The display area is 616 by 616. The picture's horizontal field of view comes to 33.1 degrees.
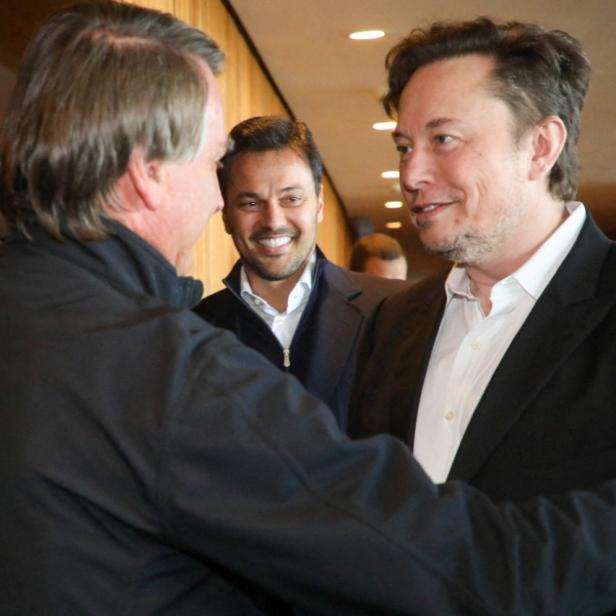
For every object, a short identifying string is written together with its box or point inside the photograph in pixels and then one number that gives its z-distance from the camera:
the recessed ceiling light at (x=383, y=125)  8.20
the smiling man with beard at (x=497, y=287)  1.62
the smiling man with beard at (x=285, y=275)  2.99
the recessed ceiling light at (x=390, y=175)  10.32
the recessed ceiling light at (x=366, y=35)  5.96
